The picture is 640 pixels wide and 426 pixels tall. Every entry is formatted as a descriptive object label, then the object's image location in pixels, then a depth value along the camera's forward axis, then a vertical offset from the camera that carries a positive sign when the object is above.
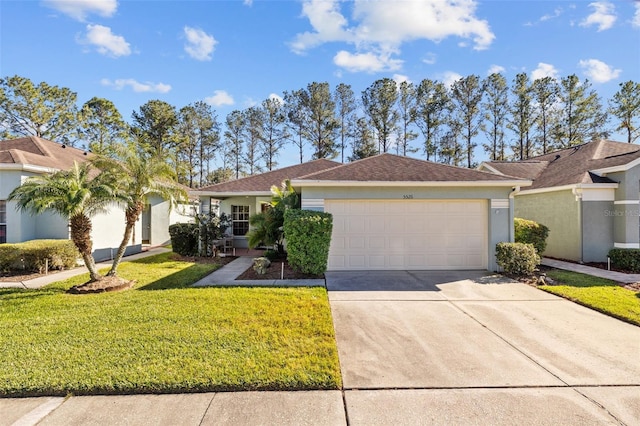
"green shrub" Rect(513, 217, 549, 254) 10.45 -0.63
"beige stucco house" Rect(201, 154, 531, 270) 9.97 -0.09
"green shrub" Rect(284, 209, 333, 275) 8.54 -0.59
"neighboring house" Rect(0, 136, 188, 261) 10.40 +0.13
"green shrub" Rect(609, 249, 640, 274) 10.02 -1.50
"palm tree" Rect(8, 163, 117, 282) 7.11 +0.55
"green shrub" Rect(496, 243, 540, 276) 9.02 -1.27
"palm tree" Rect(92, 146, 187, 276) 8.09 +1.20
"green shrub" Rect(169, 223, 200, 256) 13.42 -0.92
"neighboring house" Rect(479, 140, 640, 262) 10.95 +0.40
